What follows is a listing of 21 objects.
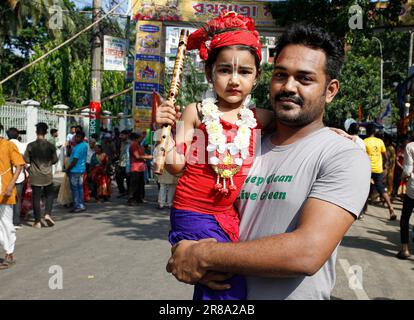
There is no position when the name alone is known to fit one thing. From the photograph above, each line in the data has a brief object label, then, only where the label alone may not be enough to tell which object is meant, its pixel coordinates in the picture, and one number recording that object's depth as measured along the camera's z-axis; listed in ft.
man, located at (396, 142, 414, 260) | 21.44
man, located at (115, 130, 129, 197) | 41.78
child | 6.60
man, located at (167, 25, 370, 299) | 4.80
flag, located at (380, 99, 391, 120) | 64.69
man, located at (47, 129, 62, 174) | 47.45
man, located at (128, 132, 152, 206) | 37.32
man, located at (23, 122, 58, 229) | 27.96
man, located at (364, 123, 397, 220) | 32.53
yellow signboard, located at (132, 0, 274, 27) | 39.45
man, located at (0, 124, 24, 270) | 19.24
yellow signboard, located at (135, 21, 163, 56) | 41.99
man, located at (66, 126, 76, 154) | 60.70
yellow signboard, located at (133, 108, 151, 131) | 44.75
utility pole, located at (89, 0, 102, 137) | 49.47
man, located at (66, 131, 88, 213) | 32.68
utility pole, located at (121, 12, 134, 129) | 82.55
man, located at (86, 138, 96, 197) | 40.50
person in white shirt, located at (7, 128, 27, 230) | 26.96
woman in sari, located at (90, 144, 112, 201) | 38.83
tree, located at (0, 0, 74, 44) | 85.30
